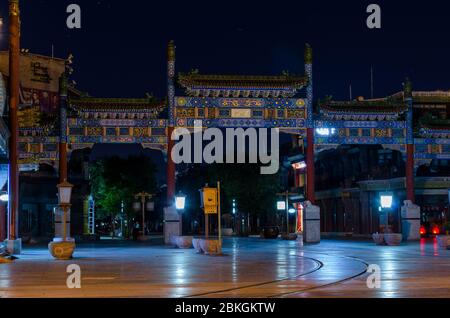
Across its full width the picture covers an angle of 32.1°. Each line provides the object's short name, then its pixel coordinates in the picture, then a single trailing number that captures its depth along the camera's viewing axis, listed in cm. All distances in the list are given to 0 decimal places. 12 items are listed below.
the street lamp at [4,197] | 4210
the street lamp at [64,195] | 3678
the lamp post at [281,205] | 7913
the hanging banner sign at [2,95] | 3597
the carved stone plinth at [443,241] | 4421
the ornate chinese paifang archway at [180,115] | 5219
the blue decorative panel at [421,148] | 5622
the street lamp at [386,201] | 5412
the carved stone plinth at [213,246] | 3845
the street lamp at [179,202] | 5205
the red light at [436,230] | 7406
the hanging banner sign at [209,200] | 3844
